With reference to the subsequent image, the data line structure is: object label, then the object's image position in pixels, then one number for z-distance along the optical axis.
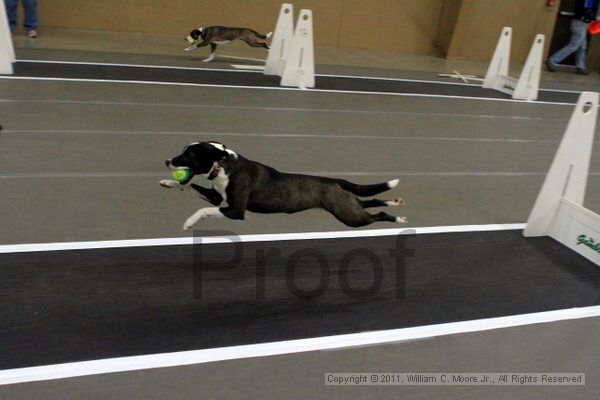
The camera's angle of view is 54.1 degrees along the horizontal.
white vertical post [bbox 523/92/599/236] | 4.00
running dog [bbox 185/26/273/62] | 9.38
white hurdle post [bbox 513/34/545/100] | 9.61
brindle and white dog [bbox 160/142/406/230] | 2.94
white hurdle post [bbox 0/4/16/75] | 7.24
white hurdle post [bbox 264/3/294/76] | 8.95
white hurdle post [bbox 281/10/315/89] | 8.41
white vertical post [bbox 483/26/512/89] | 10.27
